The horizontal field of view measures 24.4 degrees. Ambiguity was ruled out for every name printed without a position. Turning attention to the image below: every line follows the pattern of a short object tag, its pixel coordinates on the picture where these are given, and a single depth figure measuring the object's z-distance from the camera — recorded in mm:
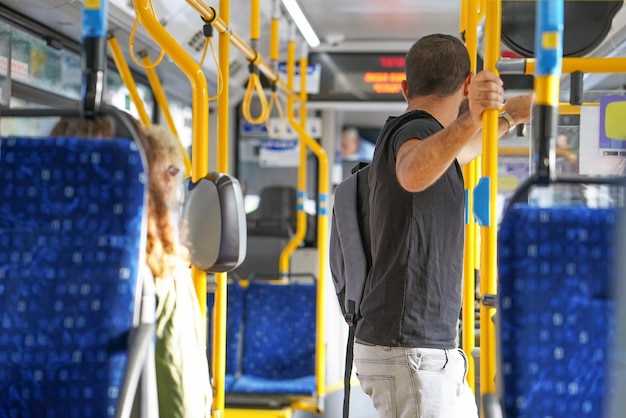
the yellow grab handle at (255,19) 7771
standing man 3953
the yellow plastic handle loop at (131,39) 5155
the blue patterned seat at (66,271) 2664
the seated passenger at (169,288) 3296
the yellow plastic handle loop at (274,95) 9544
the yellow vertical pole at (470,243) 4931
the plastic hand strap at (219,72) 5831
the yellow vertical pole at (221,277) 6009
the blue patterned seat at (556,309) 2450
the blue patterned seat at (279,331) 11368
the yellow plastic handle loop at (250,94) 7461
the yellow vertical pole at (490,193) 3743
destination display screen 12772
